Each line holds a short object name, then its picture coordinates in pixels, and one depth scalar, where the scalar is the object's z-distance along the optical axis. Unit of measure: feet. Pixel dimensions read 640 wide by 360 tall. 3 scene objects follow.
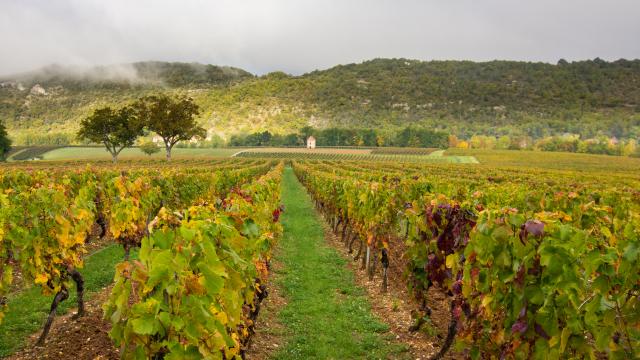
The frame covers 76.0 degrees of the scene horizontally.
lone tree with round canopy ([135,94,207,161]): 207.00
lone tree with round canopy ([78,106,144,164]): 195.21
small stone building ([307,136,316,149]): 433.48
